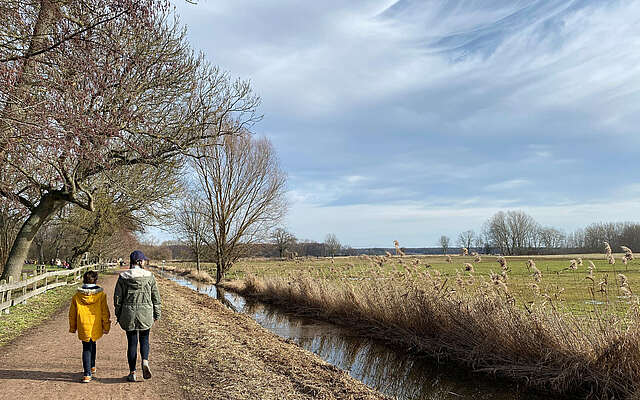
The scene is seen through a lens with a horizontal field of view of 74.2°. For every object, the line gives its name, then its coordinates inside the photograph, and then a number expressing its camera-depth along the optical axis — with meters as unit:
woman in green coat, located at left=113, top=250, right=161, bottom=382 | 5.50
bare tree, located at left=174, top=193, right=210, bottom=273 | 33.84
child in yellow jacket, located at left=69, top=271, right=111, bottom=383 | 5.48
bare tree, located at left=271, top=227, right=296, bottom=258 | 32.23
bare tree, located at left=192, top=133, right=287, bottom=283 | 30.39
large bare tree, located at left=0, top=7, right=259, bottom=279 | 5.89
